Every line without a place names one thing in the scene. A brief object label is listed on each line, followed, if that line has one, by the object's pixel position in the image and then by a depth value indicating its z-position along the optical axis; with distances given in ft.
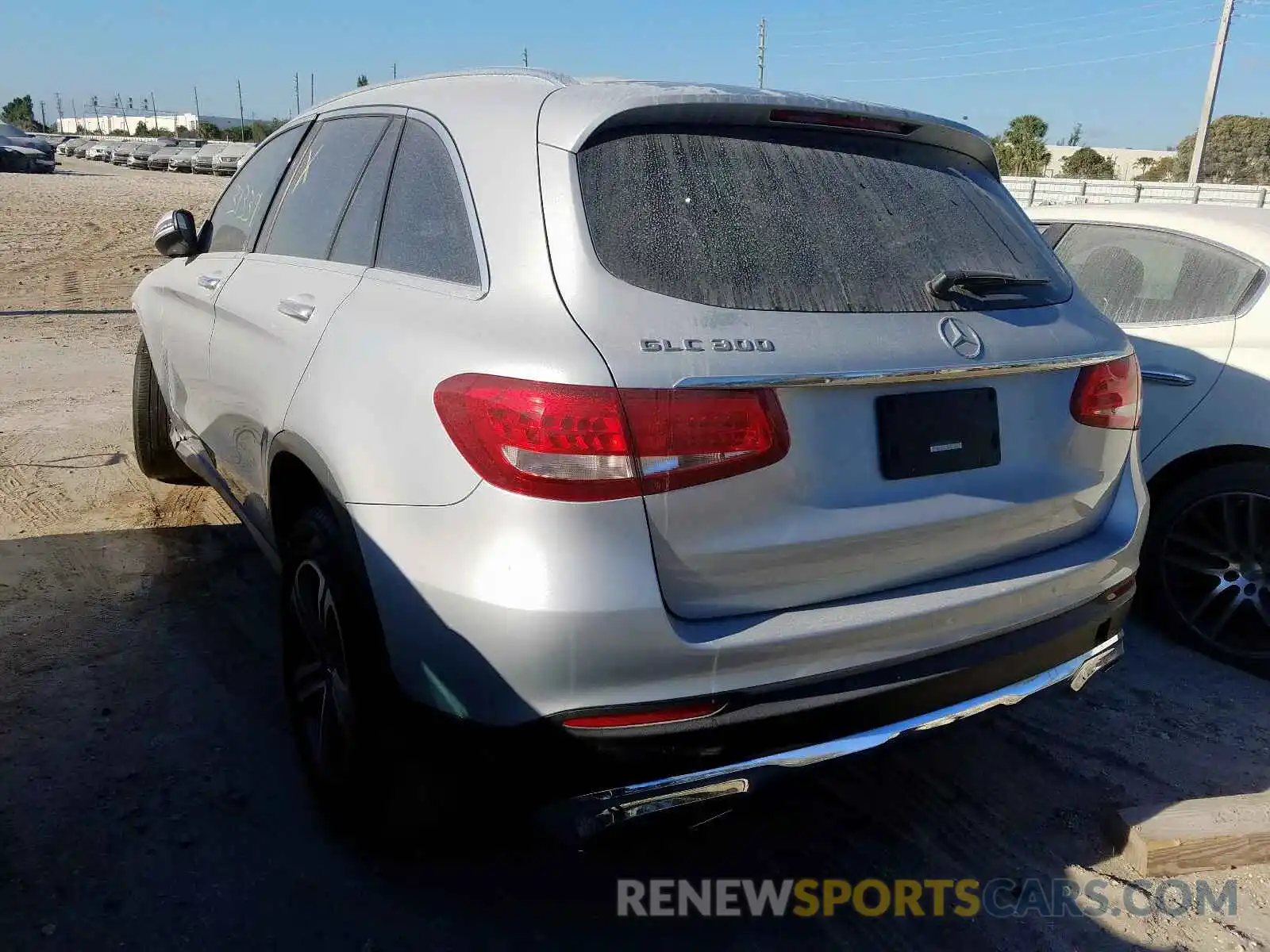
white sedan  12.25
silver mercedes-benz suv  6.32
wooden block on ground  8.65
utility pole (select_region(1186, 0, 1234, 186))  97.40
